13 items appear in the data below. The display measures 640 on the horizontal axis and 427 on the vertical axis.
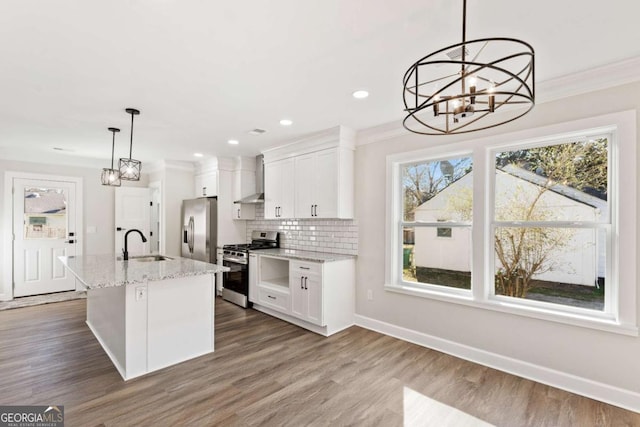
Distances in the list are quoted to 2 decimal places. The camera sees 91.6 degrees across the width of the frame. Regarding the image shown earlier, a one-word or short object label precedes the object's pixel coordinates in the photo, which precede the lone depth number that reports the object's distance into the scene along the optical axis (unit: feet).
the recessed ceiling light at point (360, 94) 9.12
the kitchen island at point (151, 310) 8.83
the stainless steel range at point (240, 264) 15.67
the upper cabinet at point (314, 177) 12.94
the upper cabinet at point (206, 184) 18.63
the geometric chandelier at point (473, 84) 4.14
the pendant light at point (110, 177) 11.60
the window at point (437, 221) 10.84
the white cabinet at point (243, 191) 18.44
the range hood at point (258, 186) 16.96
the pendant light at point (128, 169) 11.27
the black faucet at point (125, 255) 11.66
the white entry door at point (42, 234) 17.22
